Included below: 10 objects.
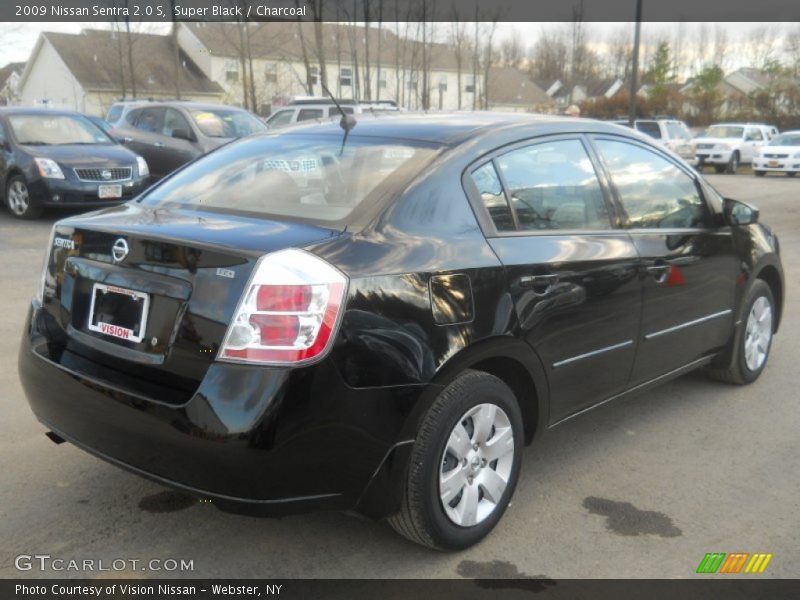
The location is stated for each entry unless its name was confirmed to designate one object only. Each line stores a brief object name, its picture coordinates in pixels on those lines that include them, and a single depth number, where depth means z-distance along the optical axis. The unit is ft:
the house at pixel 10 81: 208.64
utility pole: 73.39
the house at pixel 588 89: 287.85
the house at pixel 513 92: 235.81
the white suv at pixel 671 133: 82.48
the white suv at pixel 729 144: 95.66
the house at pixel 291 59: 155.43
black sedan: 8.86
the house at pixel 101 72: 173.99
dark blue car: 37.01
